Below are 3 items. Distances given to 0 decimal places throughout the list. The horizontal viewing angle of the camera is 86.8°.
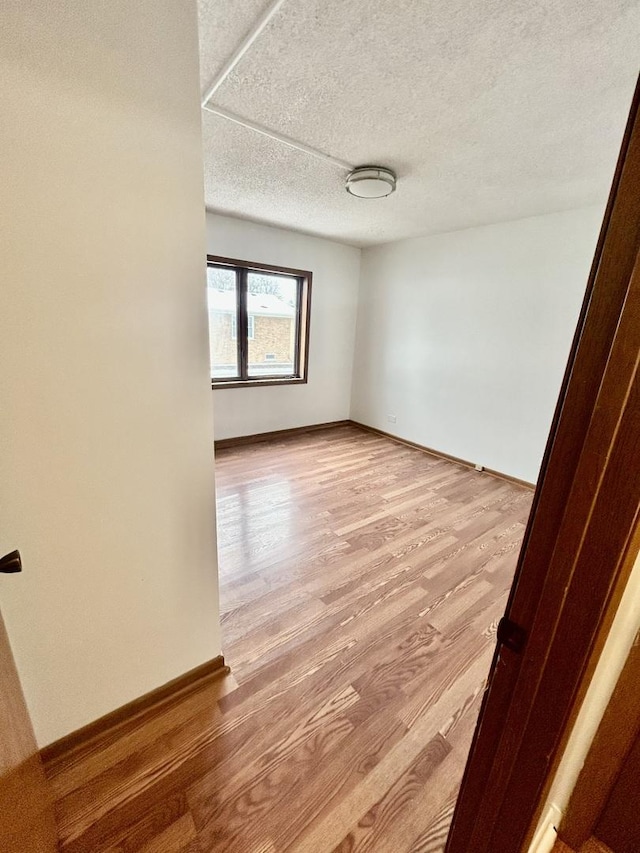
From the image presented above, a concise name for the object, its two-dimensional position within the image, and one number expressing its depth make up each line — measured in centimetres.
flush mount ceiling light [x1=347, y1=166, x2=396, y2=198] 219
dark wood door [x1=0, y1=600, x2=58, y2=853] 61
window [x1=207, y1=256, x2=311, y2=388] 375
